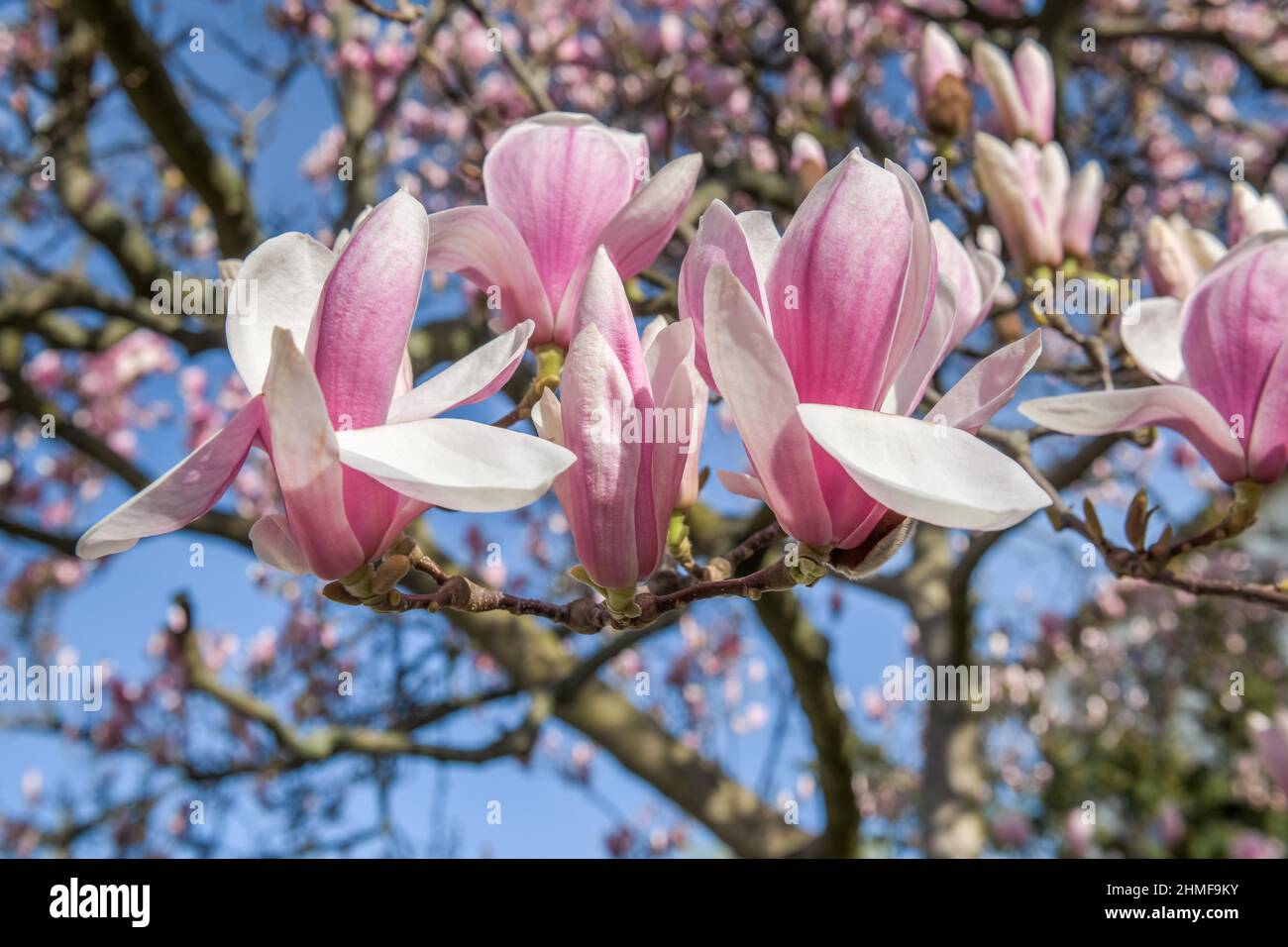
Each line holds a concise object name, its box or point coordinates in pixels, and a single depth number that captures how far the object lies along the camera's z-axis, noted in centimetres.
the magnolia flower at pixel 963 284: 87
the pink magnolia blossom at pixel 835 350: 62
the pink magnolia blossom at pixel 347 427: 61
